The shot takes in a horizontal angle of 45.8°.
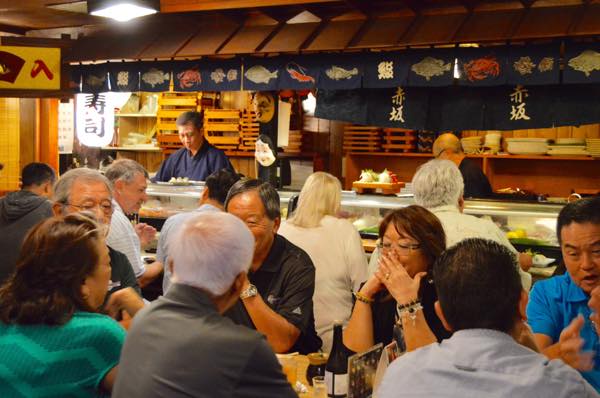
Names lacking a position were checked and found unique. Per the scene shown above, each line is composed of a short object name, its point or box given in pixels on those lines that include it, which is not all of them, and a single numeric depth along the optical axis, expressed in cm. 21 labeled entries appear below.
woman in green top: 217
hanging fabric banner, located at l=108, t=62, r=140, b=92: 835
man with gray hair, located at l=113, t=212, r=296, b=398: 185
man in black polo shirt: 321
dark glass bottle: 265
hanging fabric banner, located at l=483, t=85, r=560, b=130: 631
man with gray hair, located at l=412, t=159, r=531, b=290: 419
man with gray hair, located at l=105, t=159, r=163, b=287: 489
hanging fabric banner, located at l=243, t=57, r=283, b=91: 732
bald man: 777
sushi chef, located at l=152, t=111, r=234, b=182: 794
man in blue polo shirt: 237
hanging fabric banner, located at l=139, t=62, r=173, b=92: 812
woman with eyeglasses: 309
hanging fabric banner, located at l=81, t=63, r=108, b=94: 866
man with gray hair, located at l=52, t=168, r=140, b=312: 369
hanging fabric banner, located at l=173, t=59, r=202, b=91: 788
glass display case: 578
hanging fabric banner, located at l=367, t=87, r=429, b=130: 693
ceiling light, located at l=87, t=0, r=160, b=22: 629
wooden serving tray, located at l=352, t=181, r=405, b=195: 676
